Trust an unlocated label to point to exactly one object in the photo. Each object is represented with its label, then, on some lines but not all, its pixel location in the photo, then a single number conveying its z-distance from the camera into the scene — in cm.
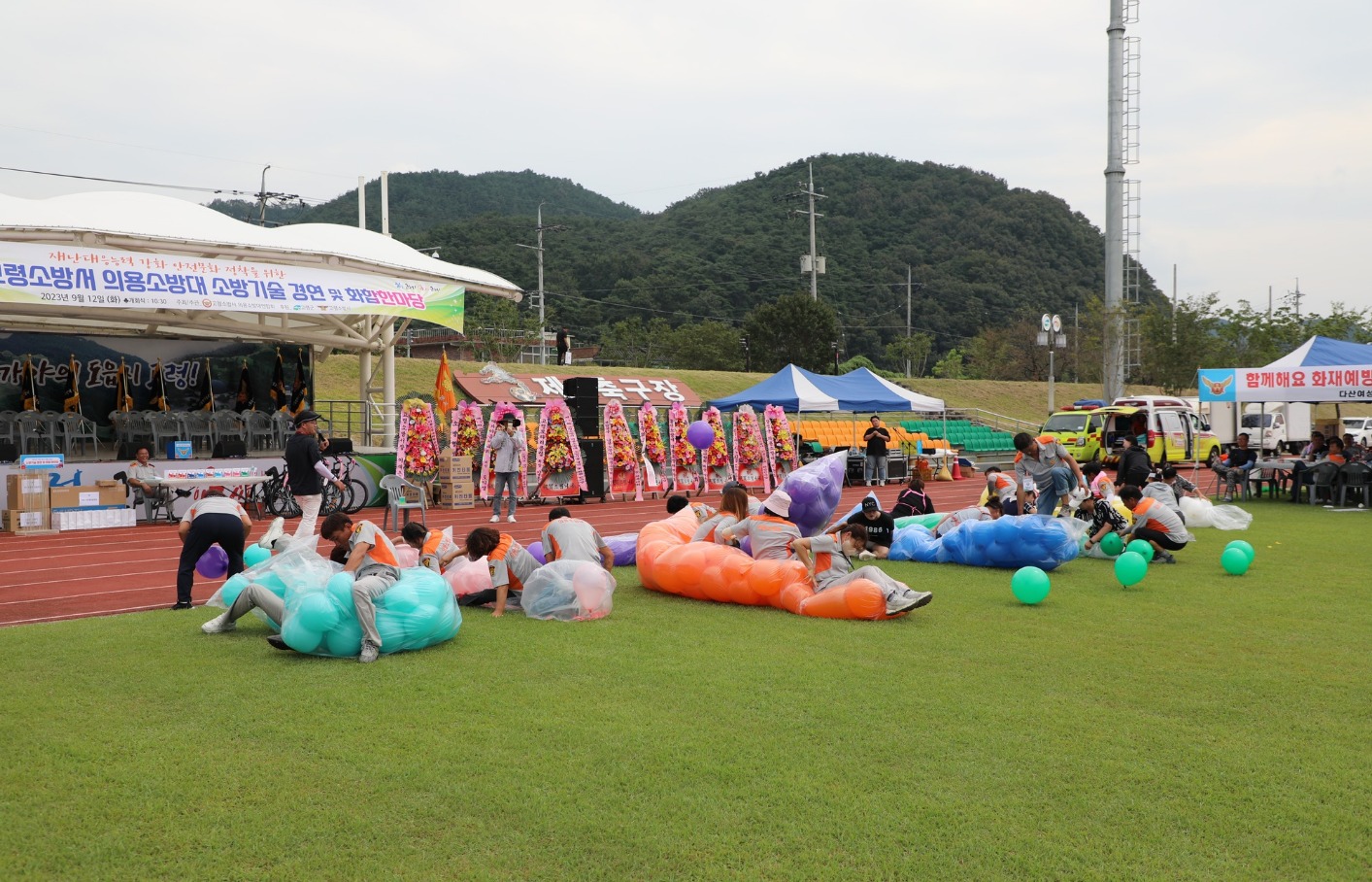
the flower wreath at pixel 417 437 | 1877
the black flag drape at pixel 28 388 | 1994
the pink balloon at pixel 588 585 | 813
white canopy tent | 1625
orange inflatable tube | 816
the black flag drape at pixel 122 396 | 2084
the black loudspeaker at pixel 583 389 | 1992
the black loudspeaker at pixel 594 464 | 1973
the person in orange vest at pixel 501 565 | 838
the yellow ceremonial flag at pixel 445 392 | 2088
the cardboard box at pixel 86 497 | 1579
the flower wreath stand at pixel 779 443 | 2270
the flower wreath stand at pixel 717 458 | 2162
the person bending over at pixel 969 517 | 1177
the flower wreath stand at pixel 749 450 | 2209
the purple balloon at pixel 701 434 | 2055
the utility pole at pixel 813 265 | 5178
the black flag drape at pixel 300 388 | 2348
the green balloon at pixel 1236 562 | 1027
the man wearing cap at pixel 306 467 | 1103
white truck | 3083
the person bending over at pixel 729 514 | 920
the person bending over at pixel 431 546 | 836
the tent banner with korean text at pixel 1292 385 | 1759
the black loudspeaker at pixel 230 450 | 2033
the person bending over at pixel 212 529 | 861
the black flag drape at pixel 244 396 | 2264
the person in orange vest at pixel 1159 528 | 1134
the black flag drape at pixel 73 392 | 2022
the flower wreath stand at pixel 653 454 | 2081
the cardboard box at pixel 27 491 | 1554
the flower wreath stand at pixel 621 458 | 2025
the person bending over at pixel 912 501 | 1318
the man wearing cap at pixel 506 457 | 1586
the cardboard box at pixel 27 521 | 1547
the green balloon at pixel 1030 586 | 863
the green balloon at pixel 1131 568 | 938
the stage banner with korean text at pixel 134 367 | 2006
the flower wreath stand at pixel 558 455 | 1923
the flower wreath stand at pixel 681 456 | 2117
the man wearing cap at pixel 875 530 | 1164
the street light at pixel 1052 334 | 4516
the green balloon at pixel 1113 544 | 1145
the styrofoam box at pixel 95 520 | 1568
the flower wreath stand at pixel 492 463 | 1839
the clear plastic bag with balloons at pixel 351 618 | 673
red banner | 2789
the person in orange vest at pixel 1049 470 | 1201
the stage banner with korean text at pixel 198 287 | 1573
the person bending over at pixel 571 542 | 888
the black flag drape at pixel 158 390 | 2141
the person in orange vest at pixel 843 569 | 807
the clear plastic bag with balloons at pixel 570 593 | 816
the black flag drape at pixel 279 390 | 2314
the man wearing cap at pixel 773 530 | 880
